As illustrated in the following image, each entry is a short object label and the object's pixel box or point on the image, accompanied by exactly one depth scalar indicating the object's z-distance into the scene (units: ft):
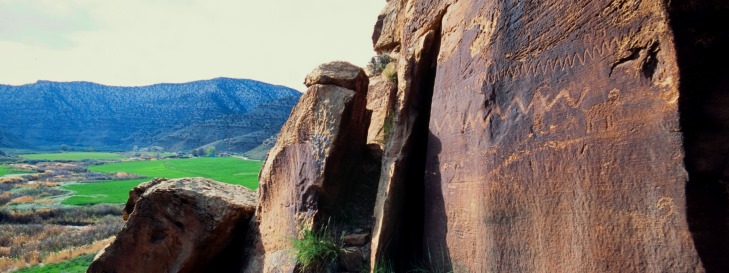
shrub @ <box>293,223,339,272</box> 16.24
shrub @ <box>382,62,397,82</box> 21.48
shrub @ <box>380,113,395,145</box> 19.43
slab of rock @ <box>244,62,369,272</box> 17.65
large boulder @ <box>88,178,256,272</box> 19.02
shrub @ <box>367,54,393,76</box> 24.99
